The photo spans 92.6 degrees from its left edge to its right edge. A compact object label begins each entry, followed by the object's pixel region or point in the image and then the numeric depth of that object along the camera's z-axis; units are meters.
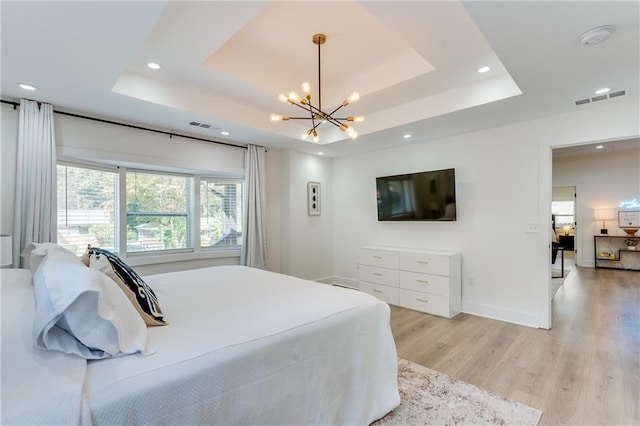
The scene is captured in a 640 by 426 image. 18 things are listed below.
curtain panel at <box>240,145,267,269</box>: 4.48
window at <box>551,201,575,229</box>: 9.12
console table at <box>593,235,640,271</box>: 6.67
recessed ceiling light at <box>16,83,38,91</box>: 2.54
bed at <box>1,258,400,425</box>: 0.94
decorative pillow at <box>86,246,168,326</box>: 1.48
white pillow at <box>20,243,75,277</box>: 1.88
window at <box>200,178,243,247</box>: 4.48
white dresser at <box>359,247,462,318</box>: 3.88
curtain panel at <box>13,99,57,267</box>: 2.78
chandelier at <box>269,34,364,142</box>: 2.46
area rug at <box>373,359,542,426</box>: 1.91
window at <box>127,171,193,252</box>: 3.87
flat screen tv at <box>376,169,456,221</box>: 4.12
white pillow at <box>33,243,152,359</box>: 1.05
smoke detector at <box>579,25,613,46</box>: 1.84
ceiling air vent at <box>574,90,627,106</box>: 2.79
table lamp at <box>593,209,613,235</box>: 6.95
